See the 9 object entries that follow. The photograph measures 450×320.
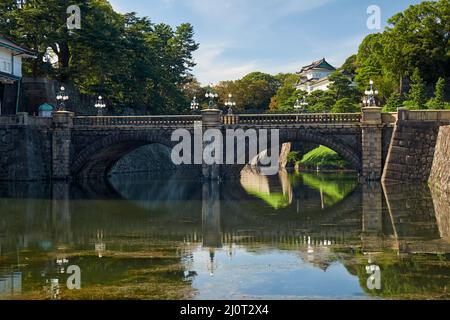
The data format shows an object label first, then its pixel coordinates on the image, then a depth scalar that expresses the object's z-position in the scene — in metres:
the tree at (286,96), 82.88
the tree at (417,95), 56.10
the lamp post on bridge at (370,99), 44.65
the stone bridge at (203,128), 42.59
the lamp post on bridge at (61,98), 47.50
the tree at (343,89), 69.81
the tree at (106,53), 53.16
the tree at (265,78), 115.36
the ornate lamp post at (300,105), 72.85
